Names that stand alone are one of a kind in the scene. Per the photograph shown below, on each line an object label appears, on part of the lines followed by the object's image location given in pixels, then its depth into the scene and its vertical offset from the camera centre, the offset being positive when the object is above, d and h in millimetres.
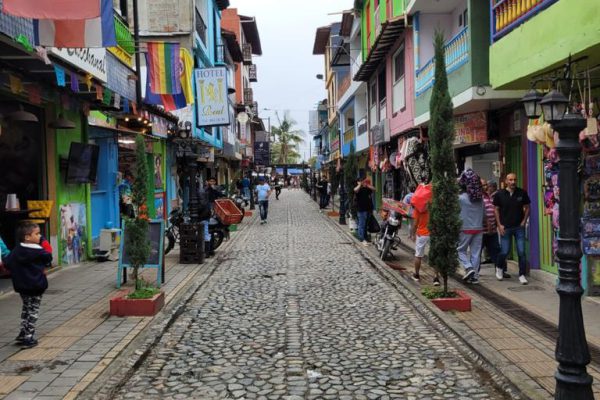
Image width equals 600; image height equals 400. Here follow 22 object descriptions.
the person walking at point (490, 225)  10227 -709
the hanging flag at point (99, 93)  9969 +1752
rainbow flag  14234 +3072
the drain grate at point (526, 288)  9070 -1639
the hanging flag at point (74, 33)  8055 +2254
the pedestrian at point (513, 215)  9578 -515
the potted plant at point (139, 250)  7512 -747
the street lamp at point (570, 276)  3955 -629
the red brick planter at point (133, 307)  7504 -1450
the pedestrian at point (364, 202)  15211 -366
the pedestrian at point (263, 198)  22625 -285
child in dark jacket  5938 -766
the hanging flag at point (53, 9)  6203 +2061
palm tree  85000 +7290
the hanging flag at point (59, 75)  8112 +1690
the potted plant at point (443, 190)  7508 -55
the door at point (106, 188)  13545 +162
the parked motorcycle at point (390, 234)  12000 -987
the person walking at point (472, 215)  9586 -501
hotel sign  19719 +3203
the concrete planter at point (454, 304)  7707 -1557
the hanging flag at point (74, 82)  8812 +1707
